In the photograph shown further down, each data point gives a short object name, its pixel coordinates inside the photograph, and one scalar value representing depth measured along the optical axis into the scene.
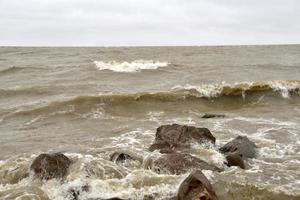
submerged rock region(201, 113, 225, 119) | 13.37
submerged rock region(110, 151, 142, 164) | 8.28
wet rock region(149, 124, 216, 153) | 9.16
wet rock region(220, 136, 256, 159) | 8.77
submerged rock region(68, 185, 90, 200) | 6.87
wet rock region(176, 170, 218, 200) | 6.08
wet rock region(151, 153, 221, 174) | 7.51
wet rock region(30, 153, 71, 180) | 7.51
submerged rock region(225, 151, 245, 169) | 8.18
